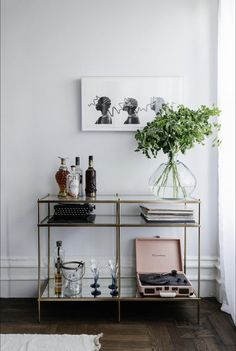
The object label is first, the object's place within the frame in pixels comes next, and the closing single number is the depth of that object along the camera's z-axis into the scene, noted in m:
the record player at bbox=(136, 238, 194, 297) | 2.74
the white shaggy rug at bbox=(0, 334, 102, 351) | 2.10
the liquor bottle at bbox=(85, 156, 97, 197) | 2.65
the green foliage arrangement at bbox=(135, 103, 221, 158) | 2.43
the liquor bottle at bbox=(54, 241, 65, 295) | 2.55
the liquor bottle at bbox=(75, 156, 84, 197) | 2.63
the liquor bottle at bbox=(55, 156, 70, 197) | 2.63
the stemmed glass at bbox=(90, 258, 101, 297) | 2.53
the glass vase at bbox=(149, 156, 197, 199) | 2.49
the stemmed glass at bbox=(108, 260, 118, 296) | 2.52
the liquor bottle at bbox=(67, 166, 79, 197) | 2.56
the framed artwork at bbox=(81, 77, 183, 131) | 2.74
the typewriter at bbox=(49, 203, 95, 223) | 2.48
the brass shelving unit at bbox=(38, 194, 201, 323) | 2.42
